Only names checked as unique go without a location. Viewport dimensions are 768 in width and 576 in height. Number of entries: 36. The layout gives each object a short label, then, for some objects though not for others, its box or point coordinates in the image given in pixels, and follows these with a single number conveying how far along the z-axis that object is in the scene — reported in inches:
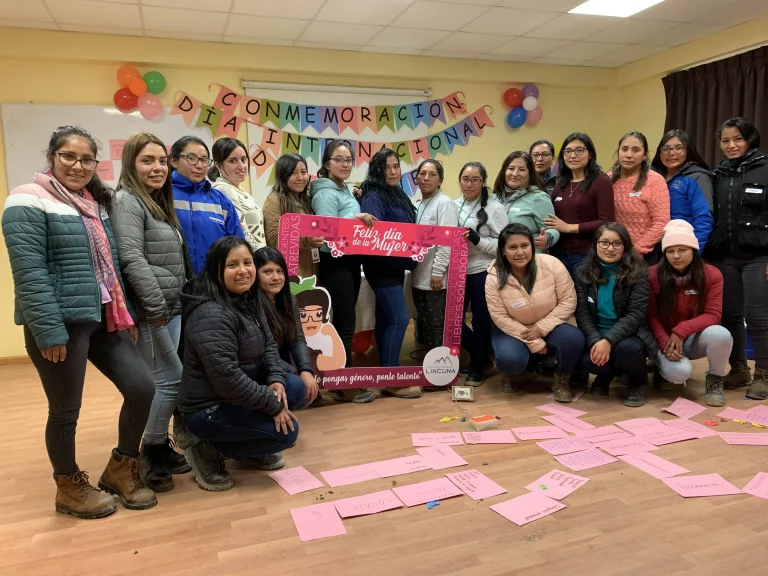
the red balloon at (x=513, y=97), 222.2
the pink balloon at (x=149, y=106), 179.8
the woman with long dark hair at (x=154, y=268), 81.0
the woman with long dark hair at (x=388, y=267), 127.3
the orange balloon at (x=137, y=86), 177.0
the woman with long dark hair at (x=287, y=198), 118.5
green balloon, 179.2
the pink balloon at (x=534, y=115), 227.1
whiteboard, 169.5
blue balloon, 223.6
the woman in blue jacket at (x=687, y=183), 127.1
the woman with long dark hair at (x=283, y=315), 99.3
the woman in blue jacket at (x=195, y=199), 94.0
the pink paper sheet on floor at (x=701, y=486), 82.3
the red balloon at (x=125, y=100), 177.0
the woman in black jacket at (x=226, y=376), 82.9
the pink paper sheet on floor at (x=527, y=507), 77.0
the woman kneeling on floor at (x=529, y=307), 124.2
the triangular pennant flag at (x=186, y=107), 185.6
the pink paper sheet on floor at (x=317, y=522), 74.0
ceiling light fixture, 163.2
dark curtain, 178.1
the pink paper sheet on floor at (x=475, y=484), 83.9
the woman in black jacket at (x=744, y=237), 122.7
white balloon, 224.4
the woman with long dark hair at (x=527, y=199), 134.5
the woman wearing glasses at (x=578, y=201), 129.4
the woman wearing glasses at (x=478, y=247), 136.5
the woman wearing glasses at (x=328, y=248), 122.7
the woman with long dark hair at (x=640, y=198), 128.2
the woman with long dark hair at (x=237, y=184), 109.3
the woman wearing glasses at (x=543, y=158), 149.9
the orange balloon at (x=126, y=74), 176.6
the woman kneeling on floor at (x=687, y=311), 119.0
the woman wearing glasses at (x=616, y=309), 120.5
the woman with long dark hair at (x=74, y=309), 68.1
